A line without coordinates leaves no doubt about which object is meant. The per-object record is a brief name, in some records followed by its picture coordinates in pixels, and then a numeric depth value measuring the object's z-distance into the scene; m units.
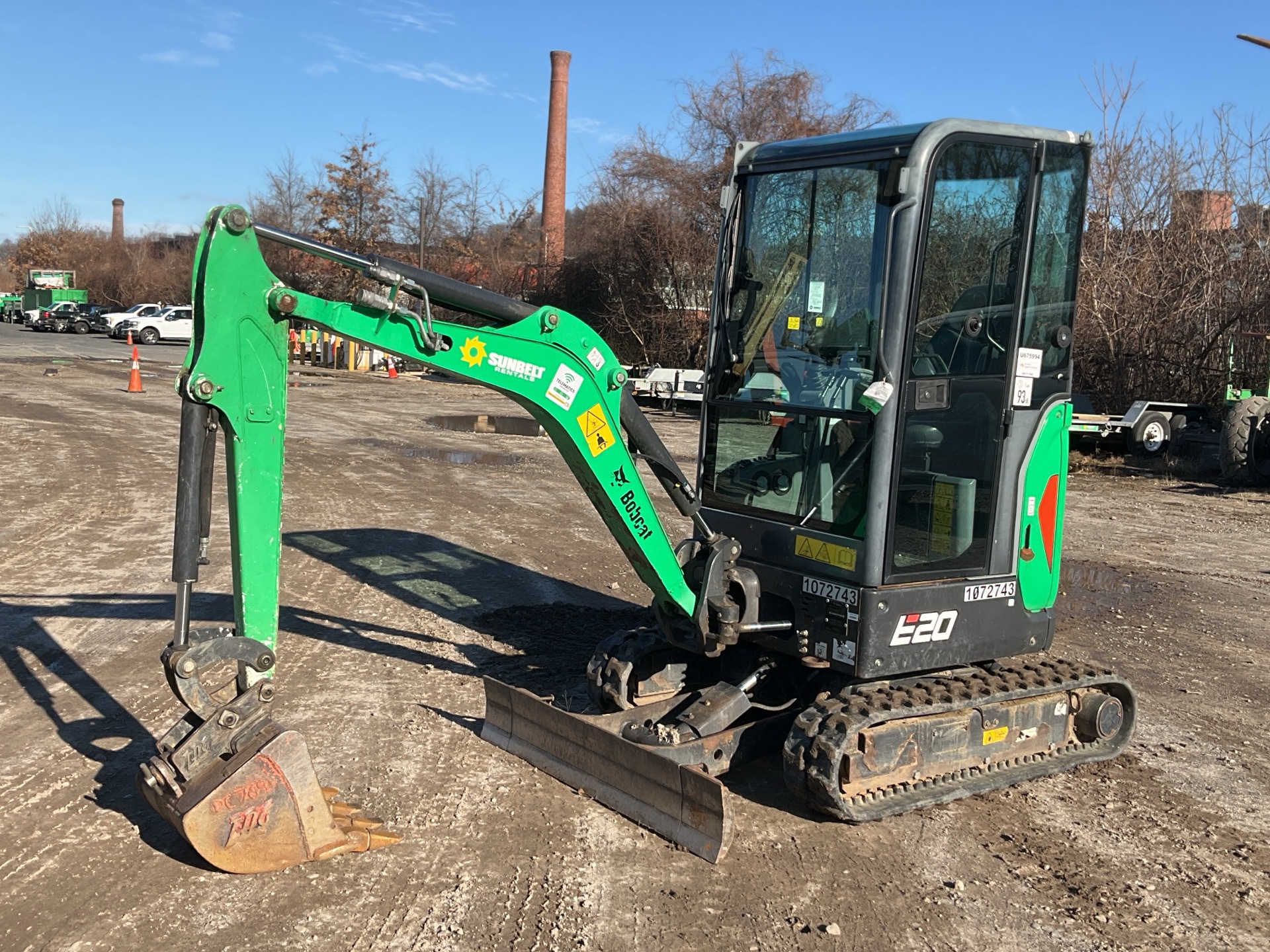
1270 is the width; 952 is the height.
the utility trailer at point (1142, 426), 18.28
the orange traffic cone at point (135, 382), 23.91
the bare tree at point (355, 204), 45.75
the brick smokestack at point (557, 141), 43.44
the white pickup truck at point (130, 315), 46.12
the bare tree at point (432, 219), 47.09
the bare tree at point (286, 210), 50.12
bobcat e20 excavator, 4.43
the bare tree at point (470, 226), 46.16
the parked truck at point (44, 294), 58.42
